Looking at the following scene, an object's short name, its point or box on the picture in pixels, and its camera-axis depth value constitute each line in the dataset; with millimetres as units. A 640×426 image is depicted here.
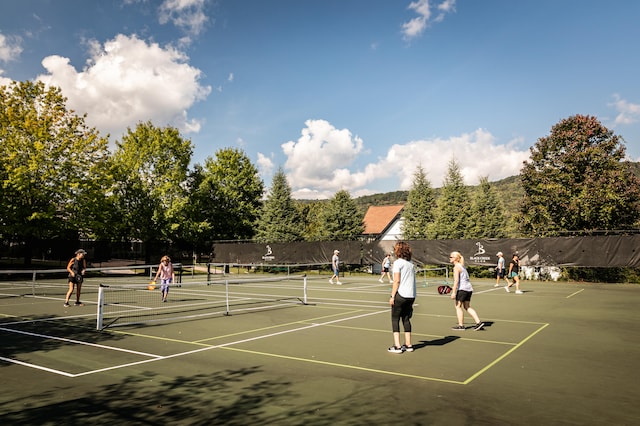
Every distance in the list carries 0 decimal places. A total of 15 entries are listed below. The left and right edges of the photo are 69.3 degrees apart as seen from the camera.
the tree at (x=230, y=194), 52094
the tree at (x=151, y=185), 42875
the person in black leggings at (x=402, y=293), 8461
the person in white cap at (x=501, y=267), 22984
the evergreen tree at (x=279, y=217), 46094
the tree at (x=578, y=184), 29953
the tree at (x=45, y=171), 34469
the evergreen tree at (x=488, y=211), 42812
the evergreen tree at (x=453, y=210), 40969
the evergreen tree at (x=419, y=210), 44938
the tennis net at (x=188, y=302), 13438
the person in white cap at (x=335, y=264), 26566
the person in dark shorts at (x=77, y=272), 15930
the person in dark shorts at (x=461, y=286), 10688
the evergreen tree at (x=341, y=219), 45781
